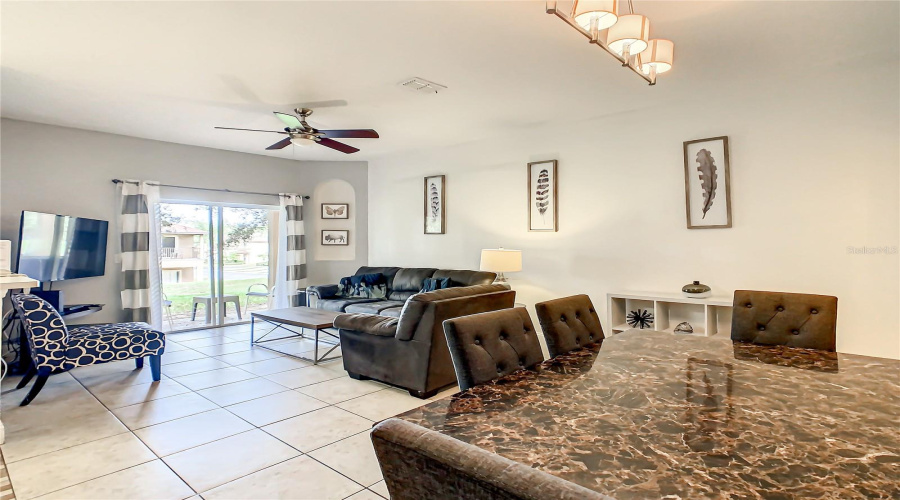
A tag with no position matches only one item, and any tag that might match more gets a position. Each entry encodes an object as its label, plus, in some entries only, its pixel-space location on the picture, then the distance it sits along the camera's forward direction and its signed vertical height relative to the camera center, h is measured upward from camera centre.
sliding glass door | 6.31 -0.14
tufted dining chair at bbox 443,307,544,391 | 1.52 -0.33
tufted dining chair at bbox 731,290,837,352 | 2.02 -0.32
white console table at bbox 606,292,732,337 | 3.93 -0.56
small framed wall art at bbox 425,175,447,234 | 6.37 +0.63
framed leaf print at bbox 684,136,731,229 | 4.06 +0.58
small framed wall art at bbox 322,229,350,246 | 7.52 +0.23
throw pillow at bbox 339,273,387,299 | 6.41 -0.48
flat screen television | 4.46 +0.07
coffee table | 4.62 -0.71
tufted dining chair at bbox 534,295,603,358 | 1.93 -0.32
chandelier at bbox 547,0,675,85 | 1.71 +0.89
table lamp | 5.02 -0.11
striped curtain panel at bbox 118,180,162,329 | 5.63 +0.05
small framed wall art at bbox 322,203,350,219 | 7.49 +0.66
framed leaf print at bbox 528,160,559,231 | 5.20 +0.60
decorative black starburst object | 4.35 -0.65
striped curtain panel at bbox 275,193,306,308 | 7.16 -0.02
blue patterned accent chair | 3.45 -0.71
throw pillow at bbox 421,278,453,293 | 5.62 -0.41
